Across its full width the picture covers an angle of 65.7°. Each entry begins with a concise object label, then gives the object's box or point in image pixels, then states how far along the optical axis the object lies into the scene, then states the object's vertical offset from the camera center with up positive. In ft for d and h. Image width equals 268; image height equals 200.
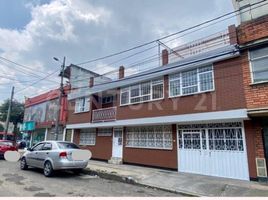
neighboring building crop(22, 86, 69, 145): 69.92 +9.47
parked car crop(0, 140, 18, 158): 50.88 -1.60
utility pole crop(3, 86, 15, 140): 74.64 +4.40
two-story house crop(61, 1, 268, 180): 29.63 +5.92
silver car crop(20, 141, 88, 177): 30.37 -2.40
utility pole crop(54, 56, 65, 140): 50.93 +14.99
